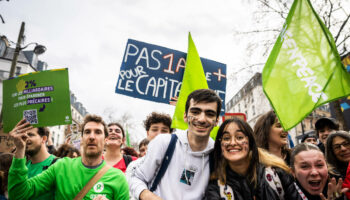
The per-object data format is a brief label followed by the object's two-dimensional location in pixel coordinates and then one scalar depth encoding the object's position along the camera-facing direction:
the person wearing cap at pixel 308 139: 4.93
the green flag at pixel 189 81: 3.07
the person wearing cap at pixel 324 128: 4.23
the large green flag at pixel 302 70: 2.42
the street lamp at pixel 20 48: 8.34
